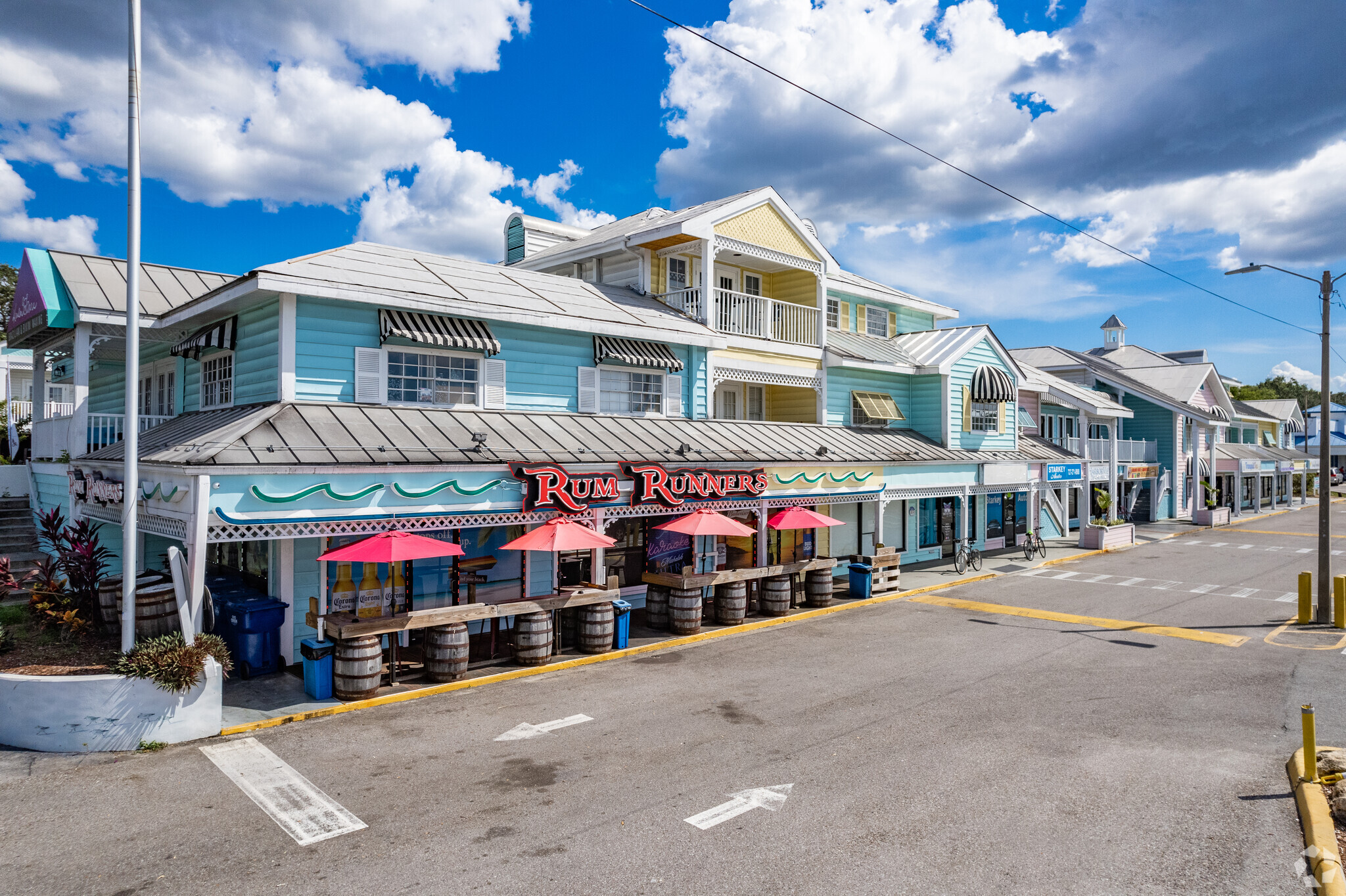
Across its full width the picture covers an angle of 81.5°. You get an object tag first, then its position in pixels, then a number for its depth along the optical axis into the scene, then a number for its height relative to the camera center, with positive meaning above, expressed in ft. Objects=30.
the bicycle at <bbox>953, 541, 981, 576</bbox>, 78.74 -9.38
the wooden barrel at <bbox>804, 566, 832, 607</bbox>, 62.39 -9.69
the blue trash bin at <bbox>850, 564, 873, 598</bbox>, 66.28 -9.82
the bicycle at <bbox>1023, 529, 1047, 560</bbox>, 88.63 -9.00
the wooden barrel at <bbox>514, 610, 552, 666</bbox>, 43.98 -9.91
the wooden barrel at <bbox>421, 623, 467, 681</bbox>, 40.70 -9.92
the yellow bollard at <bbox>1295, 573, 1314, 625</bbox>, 55.83 -9.42
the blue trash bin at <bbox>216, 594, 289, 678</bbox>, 40.73 -9.05
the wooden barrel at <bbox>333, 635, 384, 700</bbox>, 37.37 -9.91
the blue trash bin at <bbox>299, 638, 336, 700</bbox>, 37.45 -9.87
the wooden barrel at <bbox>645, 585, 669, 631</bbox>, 53.88 -9.88
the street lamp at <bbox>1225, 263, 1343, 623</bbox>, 54.49 -2.61
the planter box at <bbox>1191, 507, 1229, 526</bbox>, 127.34 -7.86
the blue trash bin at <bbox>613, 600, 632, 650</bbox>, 48.06 -9.81
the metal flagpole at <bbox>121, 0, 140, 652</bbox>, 32.73 +4.11
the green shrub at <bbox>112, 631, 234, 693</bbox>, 31.78 -8.34
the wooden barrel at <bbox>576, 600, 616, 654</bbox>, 46.75 -9.86
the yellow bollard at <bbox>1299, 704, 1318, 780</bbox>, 27.53 -9.86
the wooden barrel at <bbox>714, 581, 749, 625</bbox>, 55.72 -9.89
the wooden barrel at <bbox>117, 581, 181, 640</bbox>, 35.78 -7.04
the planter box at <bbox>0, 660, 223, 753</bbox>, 31.04 -10.16
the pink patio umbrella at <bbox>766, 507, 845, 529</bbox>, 58.80 -4.10
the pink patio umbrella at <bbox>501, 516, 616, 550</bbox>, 43.47 -4.22
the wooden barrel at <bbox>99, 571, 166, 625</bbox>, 39.55 -7.11
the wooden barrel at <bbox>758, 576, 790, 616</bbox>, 58.95 -9.97
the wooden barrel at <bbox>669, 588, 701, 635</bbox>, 52.26 -9.78
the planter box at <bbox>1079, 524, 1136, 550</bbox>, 96.68 -8.60
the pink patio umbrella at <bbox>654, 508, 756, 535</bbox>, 51.72 -4.06
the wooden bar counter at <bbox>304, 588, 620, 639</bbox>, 38.09 -8.05
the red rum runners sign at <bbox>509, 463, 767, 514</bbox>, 44.68 -1.37
